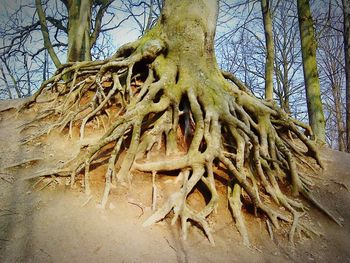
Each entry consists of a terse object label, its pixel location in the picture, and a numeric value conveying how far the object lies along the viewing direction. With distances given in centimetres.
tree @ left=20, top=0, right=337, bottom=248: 346
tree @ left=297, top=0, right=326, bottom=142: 648
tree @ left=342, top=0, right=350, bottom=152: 778
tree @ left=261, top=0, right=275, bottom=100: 880
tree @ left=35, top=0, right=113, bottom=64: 828
